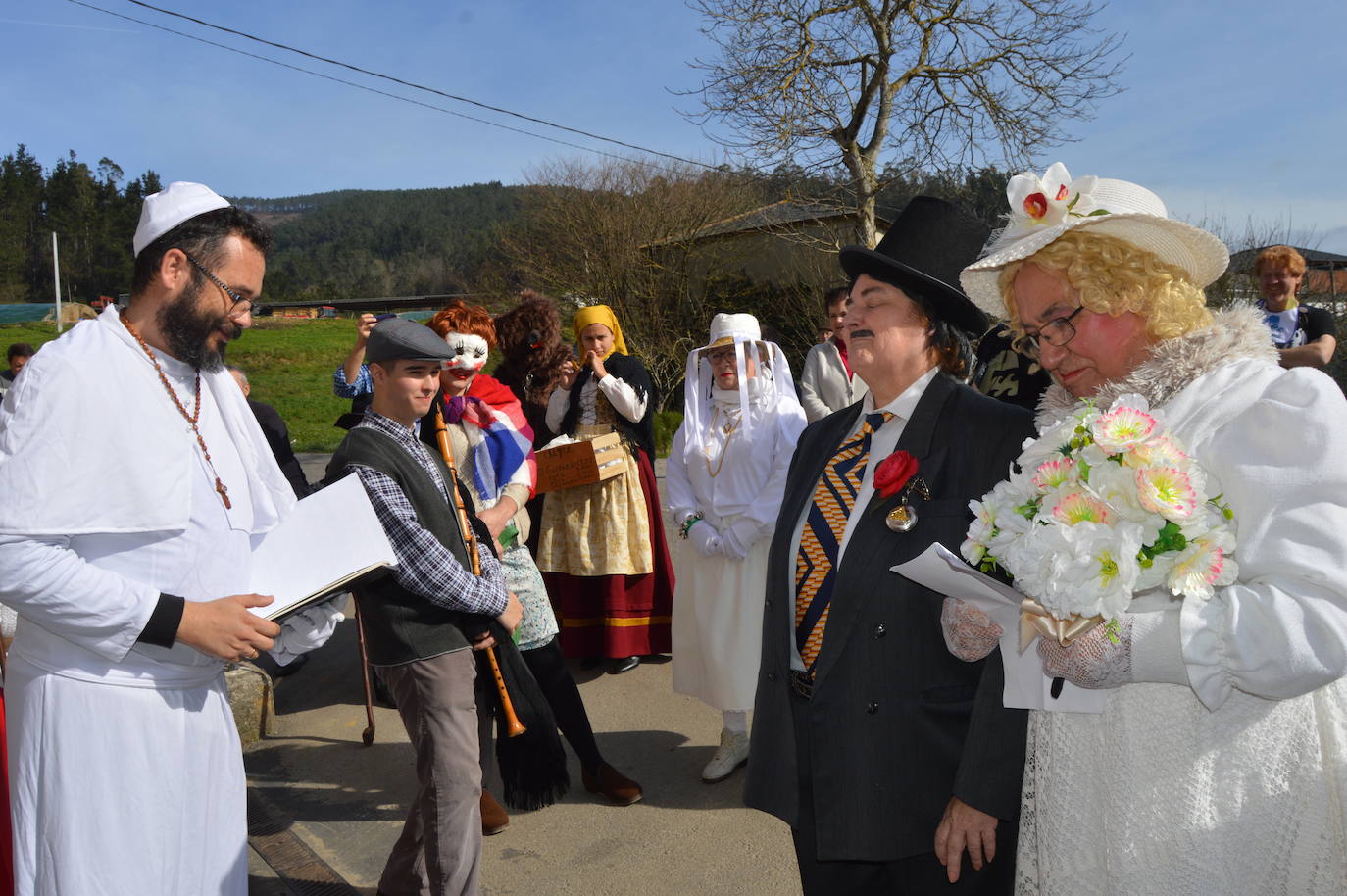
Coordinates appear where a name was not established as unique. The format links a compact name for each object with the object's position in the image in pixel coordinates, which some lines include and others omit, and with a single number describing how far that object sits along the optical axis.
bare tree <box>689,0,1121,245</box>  16.05
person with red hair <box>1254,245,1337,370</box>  6.28
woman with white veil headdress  4.39
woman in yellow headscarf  5.77
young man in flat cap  3.04
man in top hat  2.21
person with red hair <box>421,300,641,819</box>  4.24
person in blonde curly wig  1.54
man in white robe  2.00
